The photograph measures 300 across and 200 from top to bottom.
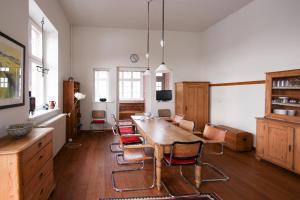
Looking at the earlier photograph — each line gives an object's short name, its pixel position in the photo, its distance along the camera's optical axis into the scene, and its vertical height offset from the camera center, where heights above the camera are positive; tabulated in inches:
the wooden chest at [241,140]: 194.9 -42.1
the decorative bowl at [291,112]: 152.2 -11.8
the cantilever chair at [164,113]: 296.0 -25.0
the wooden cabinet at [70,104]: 227.8 -10.3
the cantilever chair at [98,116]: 286.7 -29.0
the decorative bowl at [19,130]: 86.7 -15.0
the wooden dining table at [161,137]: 111.7 -24.9
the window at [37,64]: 168.0 +24.3
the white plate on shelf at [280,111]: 155.0 -11.5
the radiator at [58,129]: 158.2 -30.7
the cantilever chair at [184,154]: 109.1 -31.3
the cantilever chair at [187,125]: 153.2 -22.9
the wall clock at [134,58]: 295.1 +53.1
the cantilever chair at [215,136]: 128.0 -26.3
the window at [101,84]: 301.7 +16.2
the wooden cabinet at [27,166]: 71.3 -27.9
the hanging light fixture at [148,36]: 209.8 +84.3
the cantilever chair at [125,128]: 195.8 -32.7
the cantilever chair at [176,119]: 188.1 -22.3
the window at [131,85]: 429.1 +20.2
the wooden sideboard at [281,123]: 140.3 -19.5
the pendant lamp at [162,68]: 171.4 +22.3
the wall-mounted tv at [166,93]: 299.7 +3.5
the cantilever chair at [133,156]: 119.1 -36.3
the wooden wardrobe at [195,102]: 279.1 -8.5
